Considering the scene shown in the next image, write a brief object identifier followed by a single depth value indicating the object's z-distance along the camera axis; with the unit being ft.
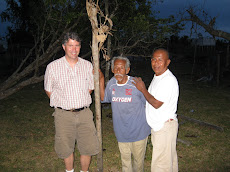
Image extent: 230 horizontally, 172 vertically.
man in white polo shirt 8.41
